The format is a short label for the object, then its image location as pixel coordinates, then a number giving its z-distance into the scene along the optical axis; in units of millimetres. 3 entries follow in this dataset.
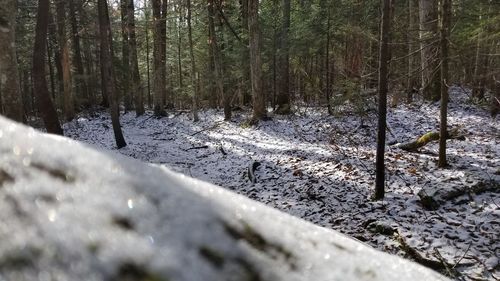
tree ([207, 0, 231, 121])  18234
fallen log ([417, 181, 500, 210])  6834
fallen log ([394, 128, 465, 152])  10219
